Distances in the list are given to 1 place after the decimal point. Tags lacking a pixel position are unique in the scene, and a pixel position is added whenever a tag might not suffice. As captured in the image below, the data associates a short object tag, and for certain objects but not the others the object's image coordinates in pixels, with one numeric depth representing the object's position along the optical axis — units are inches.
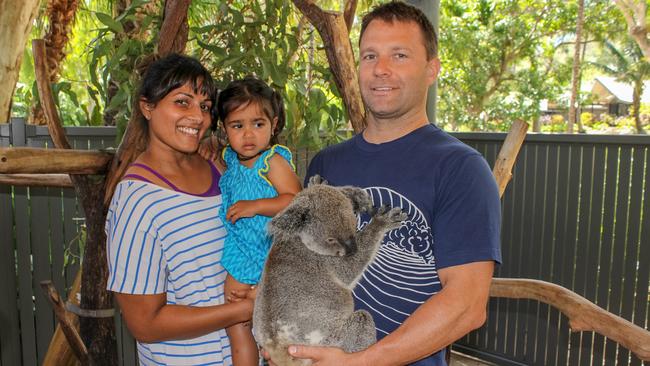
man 50.8
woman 60.4
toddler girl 68.6
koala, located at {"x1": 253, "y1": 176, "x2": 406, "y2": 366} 57.9
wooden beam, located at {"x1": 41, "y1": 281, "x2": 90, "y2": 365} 97.5
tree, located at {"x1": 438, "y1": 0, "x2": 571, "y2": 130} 580.1
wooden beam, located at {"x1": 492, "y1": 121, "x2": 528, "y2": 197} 121.7
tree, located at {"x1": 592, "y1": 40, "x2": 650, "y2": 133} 725.3
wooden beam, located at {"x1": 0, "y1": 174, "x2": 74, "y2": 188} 99.8
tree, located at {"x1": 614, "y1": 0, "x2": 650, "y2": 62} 506.3
